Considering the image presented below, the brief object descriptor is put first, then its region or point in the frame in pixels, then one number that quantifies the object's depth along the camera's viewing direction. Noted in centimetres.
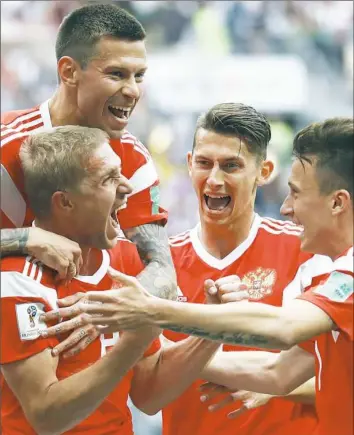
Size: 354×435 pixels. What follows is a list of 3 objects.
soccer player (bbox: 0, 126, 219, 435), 515
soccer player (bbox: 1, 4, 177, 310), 620
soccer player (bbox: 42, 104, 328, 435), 678
